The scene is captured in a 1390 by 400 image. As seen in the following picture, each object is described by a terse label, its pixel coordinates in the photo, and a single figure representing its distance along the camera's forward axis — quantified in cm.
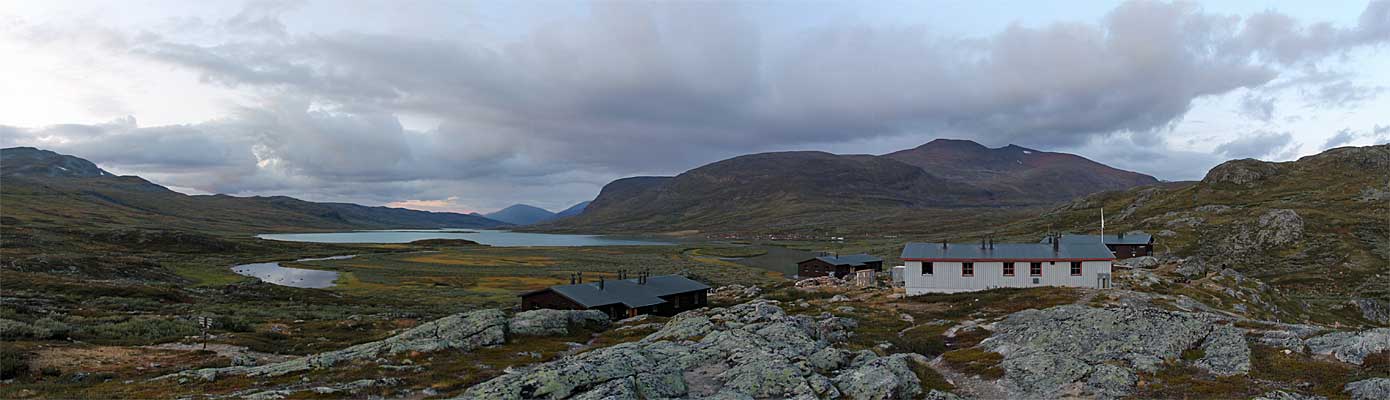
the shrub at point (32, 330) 4300
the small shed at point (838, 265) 9762
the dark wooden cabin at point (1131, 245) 8856
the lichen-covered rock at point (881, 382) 2305
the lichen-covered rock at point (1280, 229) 10062
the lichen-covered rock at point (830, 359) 2711
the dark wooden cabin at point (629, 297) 5431
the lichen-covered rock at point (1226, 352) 2577
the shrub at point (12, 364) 3244
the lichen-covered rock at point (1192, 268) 6425
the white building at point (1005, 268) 5772
